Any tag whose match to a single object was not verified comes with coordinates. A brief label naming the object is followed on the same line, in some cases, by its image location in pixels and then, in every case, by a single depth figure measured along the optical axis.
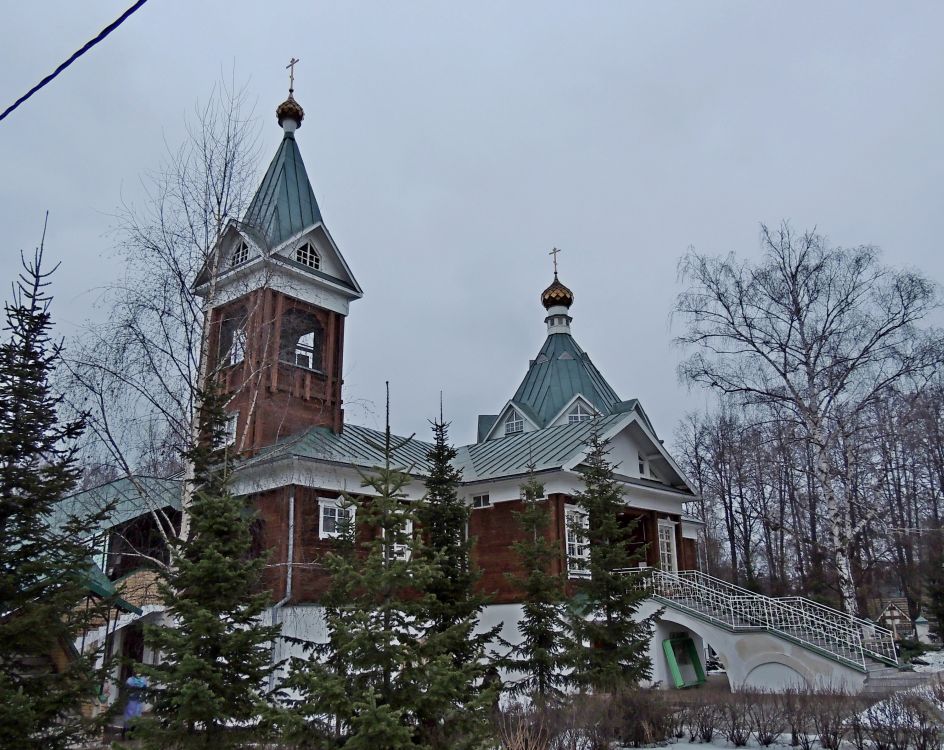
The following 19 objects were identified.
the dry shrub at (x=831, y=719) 9.66
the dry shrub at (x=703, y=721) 10.88
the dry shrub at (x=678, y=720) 10.94
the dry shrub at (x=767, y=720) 10.34
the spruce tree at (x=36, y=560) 8.01
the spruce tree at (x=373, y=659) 6.86
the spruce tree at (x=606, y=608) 13.17
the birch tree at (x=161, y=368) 10.49
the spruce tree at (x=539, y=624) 13.23
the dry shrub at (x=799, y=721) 10.03
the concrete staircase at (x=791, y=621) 16.35
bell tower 17.86
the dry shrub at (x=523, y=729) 8.60
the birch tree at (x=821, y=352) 19.06
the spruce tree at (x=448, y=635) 7.39
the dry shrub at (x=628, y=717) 10.28
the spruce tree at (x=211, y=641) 7.62
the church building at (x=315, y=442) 13.78
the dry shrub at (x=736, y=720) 10.55
